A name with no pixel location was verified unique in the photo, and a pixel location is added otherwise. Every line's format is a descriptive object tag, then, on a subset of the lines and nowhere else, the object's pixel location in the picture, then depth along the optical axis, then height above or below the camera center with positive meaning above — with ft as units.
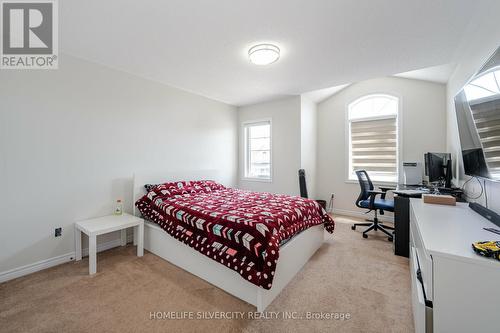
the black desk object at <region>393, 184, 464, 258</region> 8.47 -2.37
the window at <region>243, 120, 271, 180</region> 15.44 +1.20
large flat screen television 4.42 +1.19
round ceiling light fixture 7.59 +4.25
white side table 7.23 -2.47
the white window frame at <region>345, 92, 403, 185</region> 12.76 +1.95
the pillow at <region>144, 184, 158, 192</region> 9.98 -1.13
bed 5.63 -2.34
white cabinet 3.14 -1.96
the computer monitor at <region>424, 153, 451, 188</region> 9.24 -0.03
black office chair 10.28 -1.92
